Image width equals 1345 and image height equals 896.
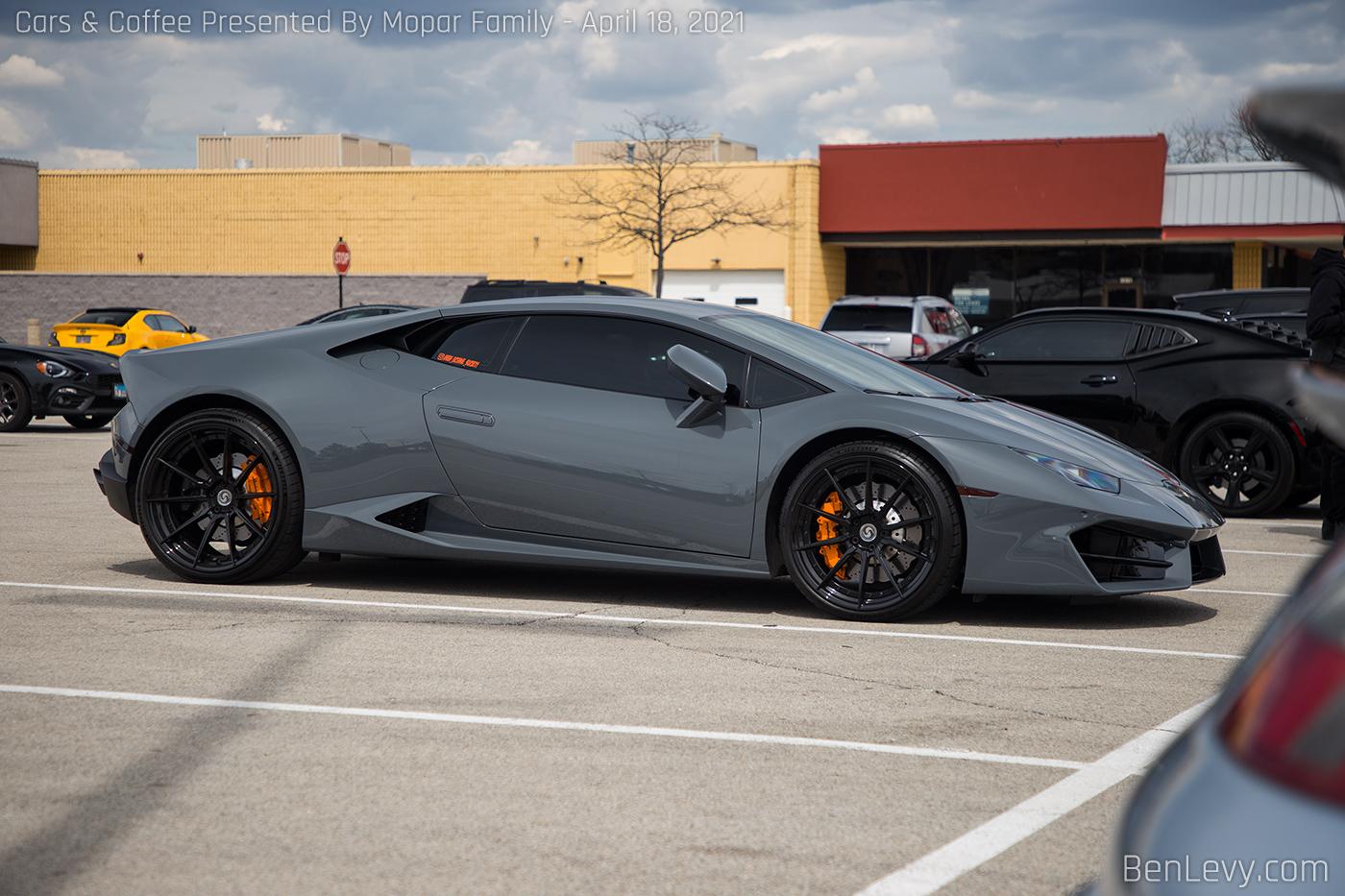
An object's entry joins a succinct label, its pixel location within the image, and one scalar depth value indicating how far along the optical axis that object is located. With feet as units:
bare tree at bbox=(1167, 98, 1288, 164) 175.42
